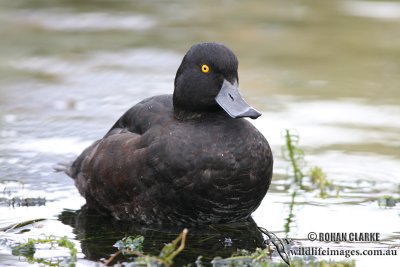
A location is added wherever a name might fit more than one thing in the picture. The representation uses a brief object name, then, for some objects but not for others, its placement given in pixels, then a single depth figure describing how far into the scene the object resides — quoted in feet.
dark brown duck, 38.40
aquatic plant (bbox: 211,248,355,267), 32.99
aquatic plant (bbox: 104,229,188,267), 32.45
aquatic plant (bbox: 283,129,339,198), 46.32
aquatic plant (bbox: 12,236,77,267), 35.45
